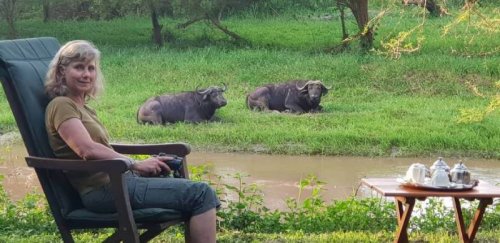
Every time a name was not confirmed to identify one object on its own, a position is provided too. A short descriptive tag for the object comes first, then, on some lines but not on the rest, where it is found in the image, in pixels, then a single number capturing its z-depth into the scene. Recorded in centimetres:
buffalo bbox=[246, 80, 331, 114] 2176
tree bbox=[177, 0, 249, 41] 2937
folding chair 674
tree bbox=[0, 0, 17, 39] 3193
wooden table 734
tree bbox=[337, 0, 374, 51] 2775
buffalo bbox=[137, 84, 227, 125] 2069
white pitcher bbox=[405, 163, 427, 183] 751
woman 694
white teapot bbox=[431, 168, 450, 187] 742
